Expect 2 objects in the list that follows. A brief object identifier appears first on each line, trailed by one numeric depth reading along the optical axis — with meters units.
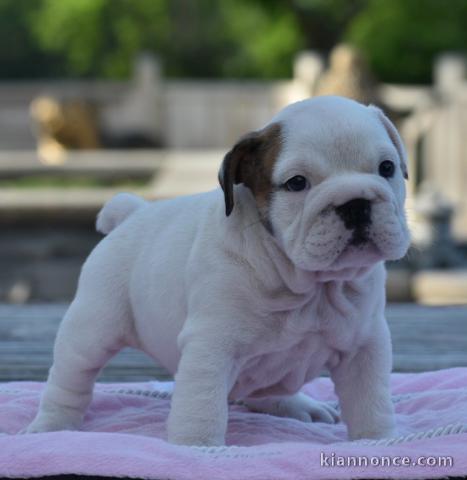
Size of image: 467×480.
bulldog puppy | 2.12
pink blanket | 2.05
